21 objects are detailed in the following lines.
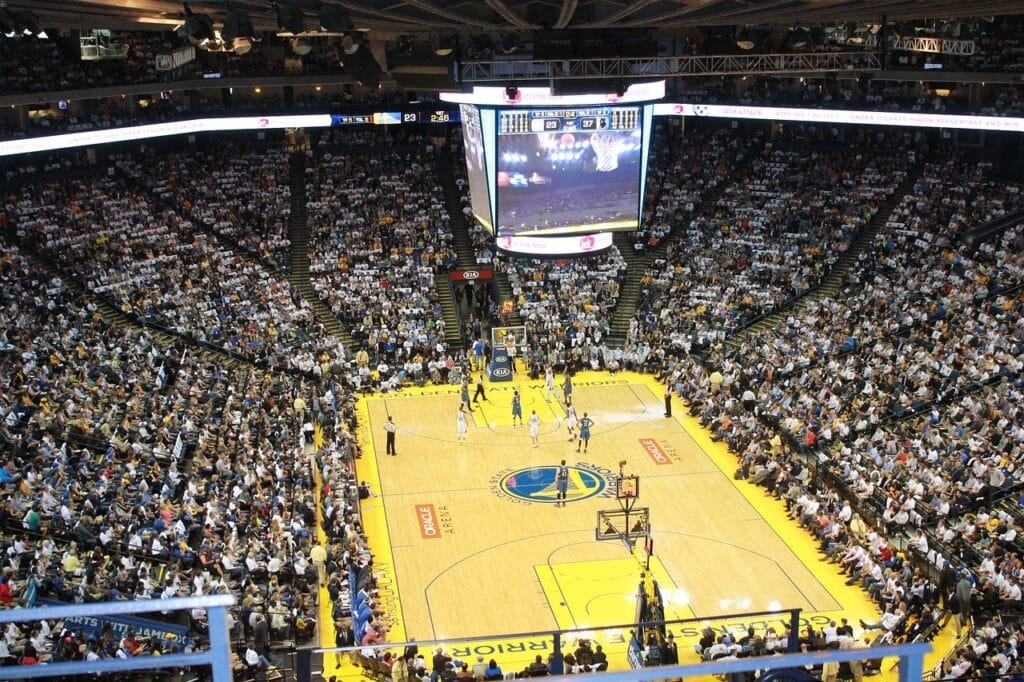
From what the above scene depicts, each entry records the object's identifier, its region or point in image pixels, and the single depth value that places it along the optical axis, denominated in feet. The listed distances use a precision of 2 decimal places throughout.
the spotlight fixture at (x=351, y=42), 71.82
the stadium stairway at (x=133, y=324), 119.55
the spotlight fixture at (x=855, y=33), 116.18
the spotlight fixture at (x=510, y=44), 93.20
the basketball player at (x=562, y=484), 91.50
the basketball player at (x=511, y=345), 130.62
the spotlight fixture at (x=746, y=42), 93.76
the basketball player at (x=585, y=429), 102.12
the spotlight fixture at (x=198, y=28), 59.41
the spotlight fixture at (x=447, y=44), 93.04
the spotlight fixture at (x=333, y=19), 58.80
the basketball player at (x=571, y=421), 109.42
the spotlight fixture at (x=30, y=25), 70.74
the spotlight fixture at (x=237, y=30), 58.23
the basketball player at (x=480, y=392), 117.29
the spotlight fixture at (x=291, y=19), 59.77
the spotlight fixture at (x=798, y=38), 98.73
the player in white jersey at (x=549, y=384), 119.34
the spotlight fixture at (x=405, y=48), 104.37
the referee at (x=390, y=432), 102.37
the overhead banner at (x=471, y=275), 143.23
